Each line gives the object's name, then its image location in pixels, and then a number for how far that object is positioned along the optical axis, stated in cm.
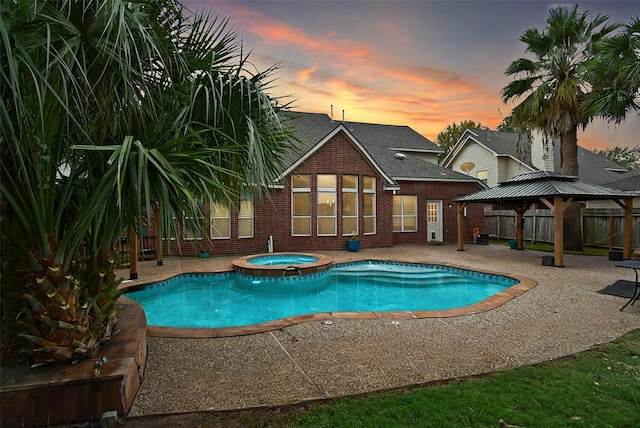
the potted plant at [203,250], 1332
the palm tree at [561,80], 1330
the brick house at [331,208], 1439
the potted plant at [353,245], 1484
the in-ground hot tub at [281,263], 999
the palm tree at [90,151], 251
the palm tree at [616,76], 973
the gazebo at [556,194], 1090
